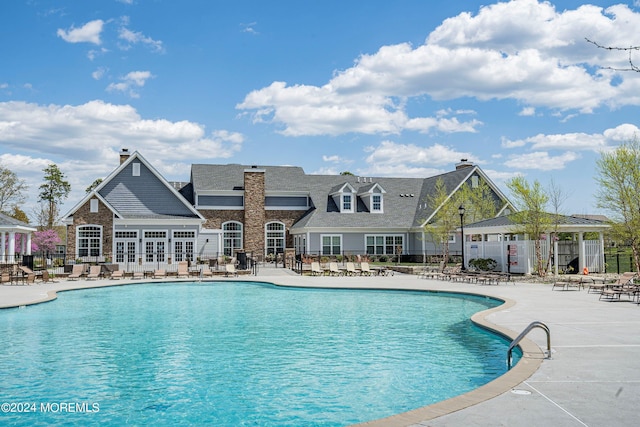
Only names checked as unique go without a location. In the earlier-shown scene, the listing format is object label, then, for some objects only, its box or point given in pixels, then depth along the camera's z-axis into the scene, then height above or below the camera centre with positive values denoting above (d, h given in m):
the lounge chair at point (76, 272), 31.25 -1.57
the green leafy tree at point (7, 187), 58.72 +6.07
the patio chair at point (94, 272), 31.28 -1.58
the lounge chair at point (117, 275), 30.98 -1.74
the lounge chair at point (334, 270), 33.88 -1.75
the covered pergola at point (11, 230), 34.41 +0.92
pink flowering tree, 54.34 +0.41
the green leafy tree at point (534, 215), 28.81 +1.21
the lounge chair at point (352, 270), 33.81 -1.79
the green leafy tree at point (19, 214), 66.69 +3.75
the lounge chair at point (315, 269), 33.88 -1.69
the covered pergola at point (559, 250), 29.22 -0.61
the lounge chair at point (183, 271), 32.78 -1.65
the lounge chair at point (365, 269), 33.88 -1.72
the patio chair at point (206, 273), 32.19 -1.77
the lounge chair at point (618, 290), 17.92 -1.70
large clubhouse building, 40.22 +2.30
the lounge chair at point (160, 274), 31.88 -1.76
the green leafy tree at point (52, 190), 66.38 +6.44
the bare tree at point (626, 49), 6.30 +2.14
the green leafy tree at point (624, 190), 24.75 +2.11
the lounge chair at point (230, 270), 32.85 -1.67
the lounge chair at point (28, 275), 27.86 -1.55
